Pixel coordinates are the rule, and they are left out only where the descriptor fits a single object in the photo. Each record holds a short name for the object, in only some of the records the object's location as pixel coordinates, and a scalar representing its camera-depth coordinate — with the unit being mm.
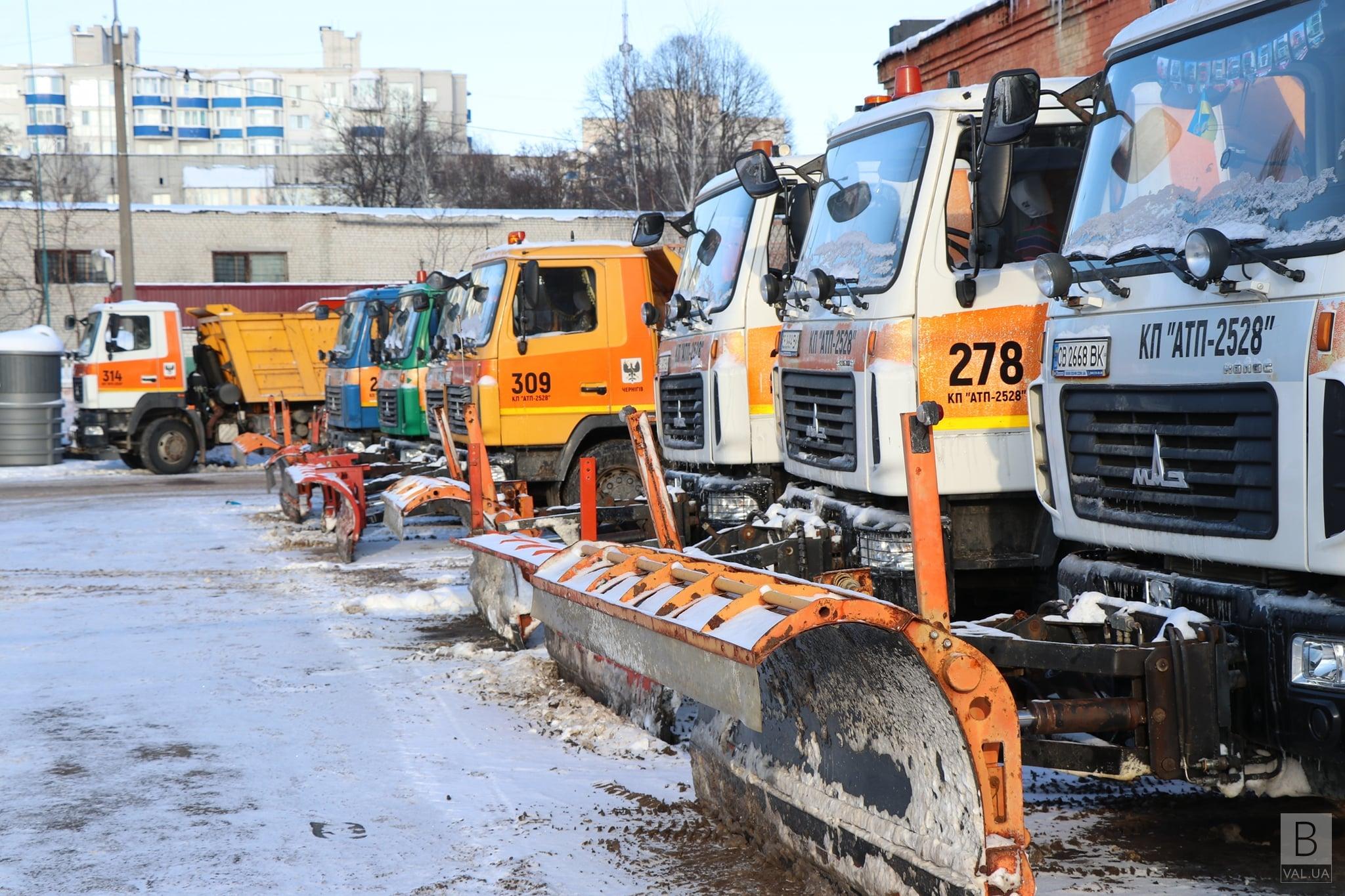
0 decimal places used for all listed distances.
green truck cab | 16391
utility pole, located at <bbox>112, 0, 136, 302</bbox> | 27641
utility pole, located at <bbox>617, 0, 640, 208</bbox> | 41209
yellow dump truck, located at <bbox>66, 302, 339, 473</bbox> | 22609
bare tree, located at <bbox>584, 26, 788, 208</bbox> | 40969
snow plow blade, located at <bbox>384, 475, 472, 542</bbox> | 10719
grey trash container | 24031
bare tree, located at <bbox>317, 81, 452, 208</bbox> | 56000
